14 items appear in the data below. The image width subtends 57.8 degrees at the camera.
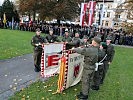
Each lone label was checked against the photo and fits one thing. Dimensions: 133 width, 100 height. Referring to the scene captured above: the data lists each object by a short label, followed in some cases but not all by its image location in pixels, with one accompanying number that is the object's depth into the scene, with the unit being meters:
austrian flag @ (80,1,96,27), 13.35
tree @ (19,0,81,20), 19.13
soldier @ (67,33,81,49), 5.90
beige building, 38.19
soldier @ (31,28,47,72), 5.42
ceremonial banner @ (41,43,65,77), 5.08
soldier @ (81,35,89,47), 5.48
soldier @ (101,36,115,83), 4.72
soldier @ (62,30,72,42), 6.18
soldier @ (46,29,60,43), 5.67
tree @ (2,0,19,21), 20.50
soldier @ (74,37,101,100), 3.78
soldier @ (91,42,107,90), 4.43
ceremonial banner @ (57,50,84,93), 4.10
